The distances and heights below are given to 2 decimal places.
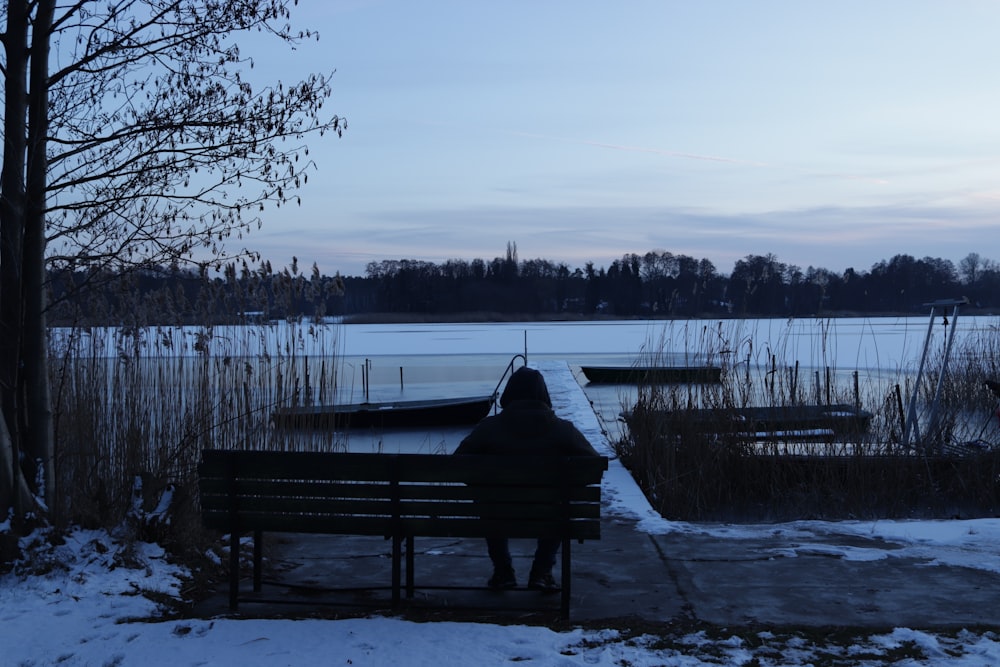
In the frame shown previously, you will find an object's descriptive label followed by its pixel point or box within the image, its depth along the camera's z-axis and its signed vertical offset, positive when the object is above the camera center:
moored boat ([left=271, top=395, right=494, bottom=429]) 16.48 -1.77
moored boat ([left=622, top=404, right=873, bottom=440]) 9.08 -1.12
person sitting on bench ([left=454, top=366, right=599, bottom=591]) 4.76 -0.65
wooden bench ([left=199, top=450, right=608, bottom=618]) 4.28 -0.86
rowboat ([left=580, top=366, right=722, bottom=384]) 10.18 -0.72
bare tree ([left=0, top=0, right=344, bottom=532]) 5.25 +0.87
